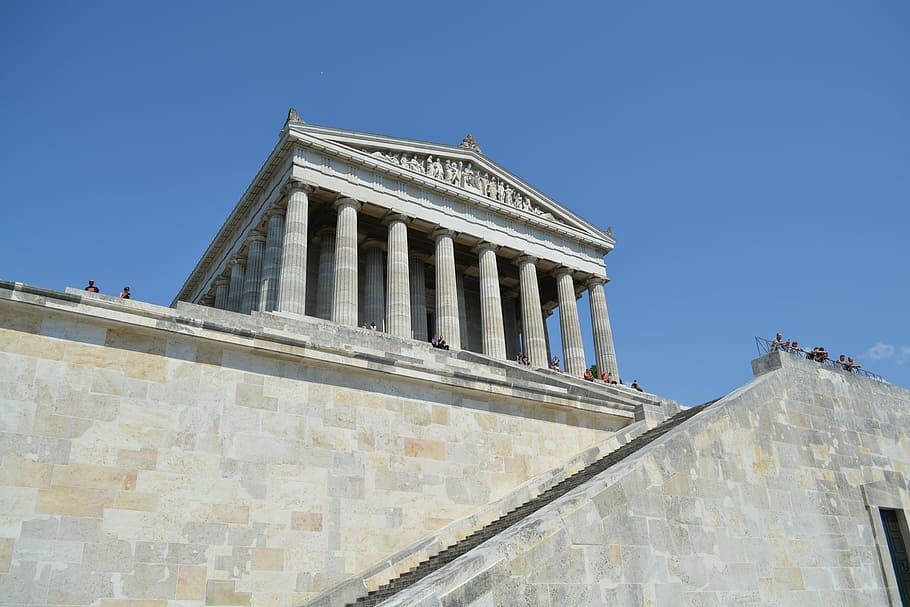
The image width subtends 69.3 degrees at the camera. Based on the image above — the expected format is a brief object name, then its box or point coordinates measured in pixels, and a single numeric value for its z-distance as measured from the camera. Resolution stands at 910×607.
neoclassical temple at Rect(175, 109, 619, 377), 31.94
